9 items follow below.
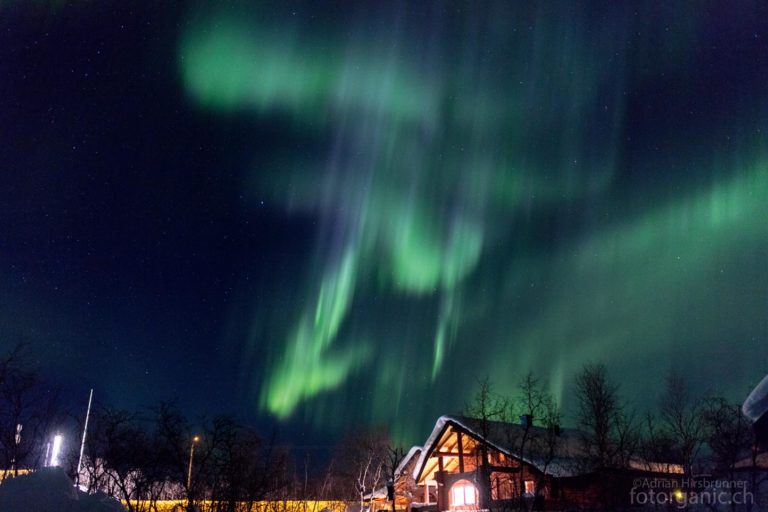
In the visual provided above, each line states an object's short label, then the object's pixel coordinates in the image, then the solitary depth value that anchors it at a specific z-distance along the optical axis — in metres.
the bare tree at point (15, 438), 36.50
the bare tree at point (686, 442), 40.12
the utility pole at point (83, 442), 46.37
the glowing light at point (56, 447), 47.15
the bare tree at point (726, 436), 39.44
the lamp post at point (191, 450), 45.76
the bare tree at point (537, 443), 36.66
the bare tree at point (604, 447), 36.56
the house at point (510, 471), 37.06
